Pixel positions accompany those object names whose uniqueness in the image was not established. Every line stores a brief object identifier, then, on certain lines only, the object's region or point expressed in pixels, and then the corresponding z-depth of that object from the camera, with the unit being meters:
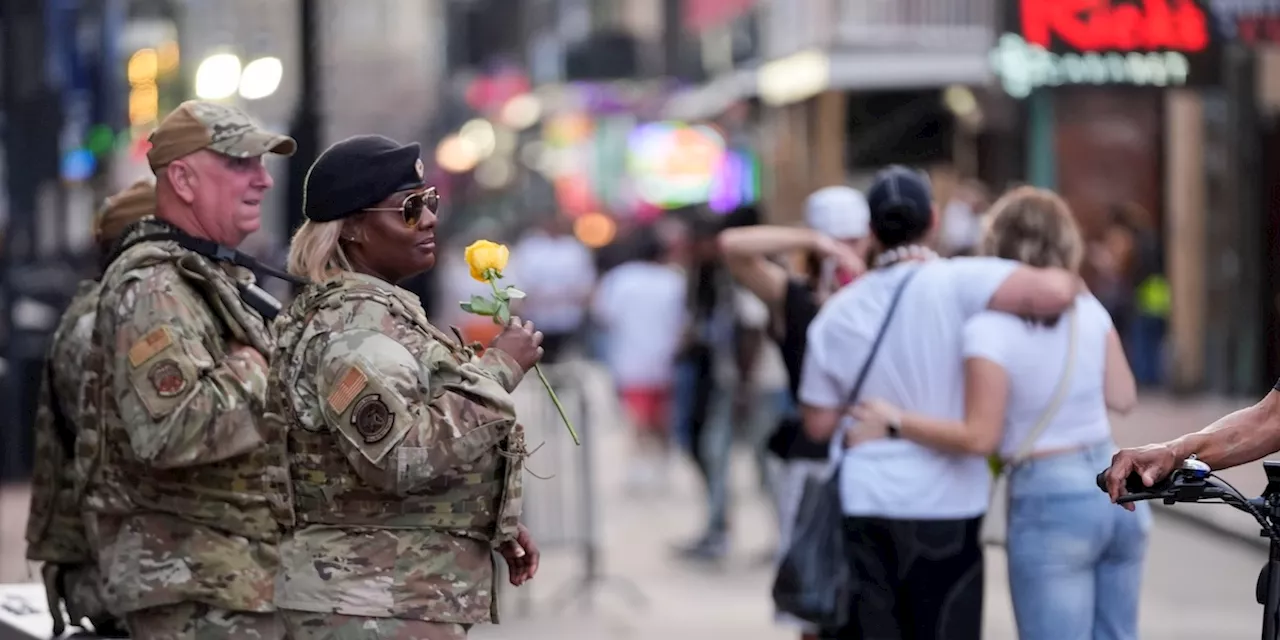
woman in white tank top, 12.64
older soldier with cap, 10.73
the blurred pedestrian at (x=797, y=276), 15.98
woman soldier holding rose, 9.10
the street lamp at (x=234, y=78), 29.77
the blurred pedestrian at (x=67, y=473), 12.87
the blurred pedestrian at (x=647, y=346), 34.28
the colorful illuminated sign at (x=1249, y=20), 36.66
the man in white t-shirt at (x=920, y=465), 13.20
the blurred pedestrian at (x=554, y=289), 48.41
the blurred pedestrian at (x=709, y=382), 27.70
